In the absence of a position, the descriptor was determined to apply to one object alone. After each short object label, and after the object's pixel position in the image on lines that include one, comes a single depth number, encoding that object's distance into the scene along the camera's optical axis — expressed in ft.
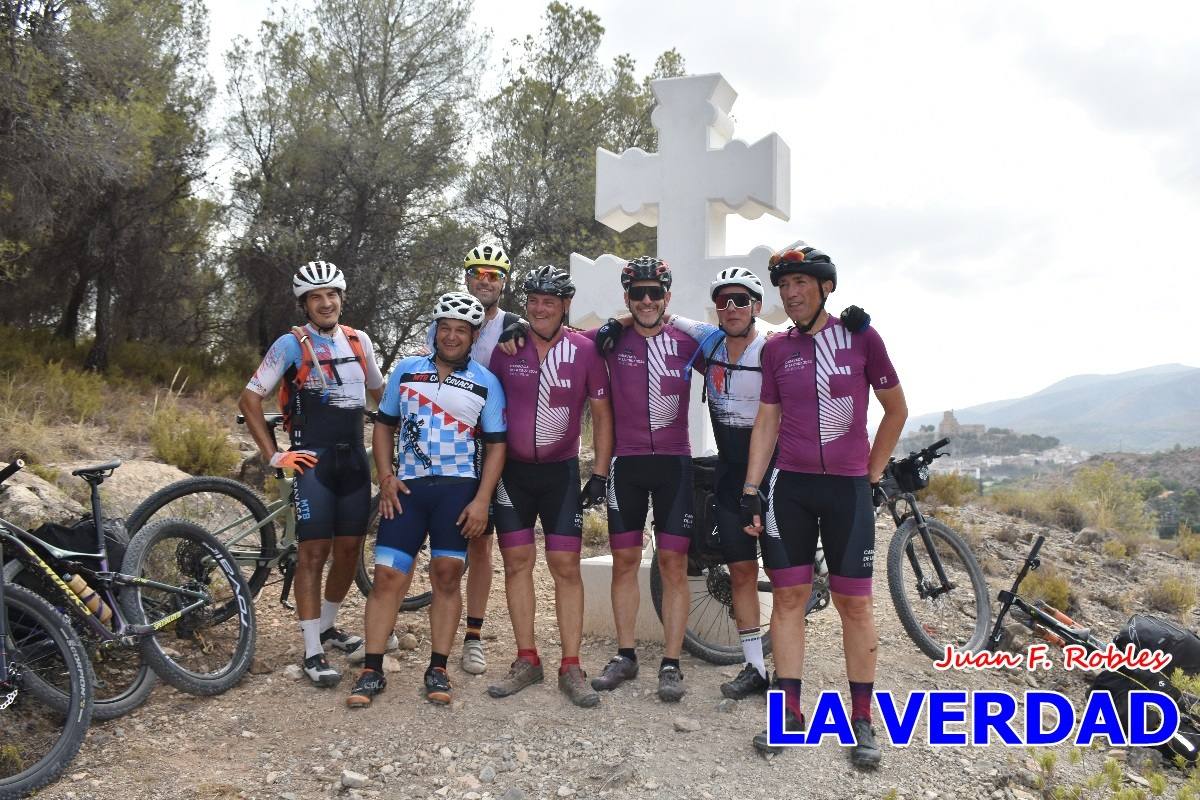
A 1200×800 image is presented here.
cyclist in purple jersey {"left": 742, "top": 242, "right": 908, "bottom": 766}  13.44
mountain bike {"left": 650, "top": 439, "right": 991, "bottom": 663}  17.19
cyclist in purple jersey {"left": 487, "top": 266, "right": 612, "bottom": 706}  15.14
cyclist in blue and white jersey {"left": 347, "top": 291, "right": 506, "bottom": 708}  14.53
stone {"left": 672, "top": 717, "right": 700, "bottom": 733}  13.97
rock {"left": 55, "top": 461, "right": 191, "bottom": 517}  19.25
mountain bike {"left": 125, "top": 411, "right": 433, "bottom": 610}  16.96
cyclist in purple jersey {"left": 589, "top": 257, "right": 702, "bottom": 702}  15.31
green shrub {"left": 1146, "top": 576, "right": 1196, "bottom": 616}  28.43
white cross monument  19.27
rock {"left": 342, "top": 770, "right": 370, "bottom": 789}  12.18
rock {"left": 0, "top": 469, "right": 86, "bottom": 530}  15.69
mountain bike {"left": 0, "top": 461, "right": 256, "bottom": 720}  13.53
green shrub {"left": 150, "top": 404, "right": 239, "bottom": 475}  25.95
